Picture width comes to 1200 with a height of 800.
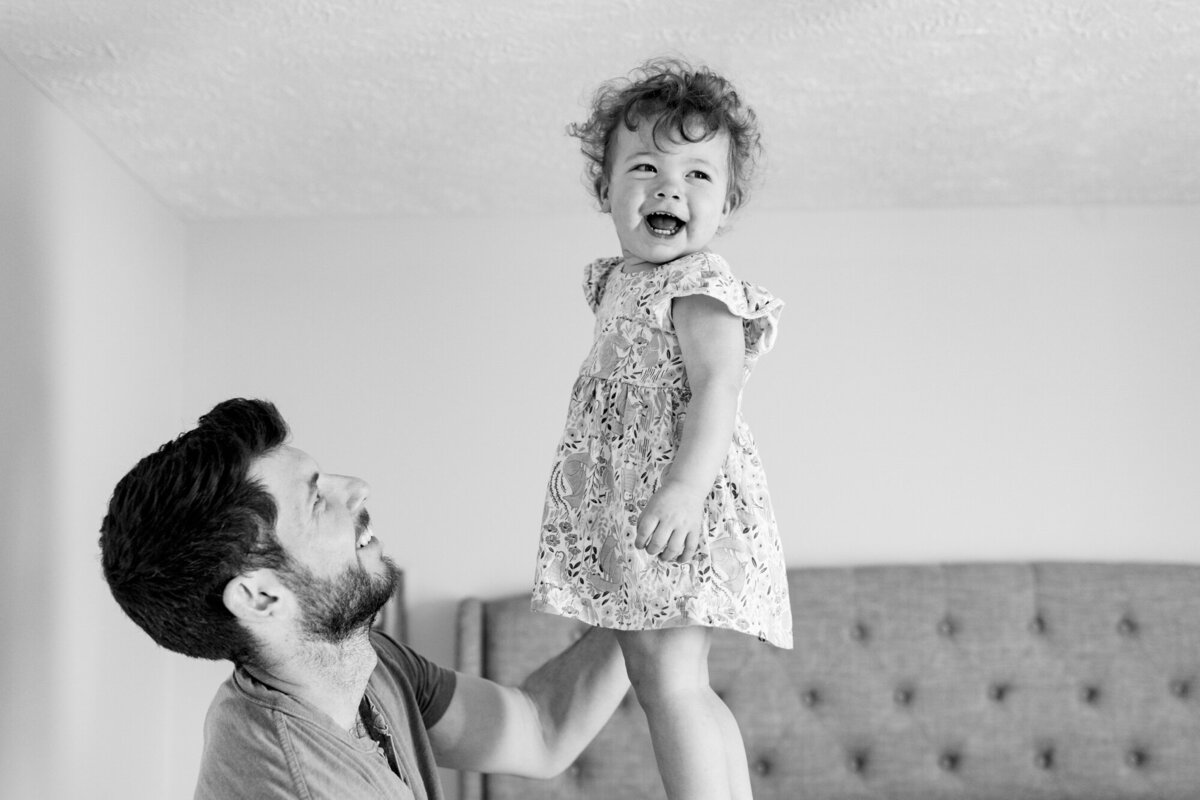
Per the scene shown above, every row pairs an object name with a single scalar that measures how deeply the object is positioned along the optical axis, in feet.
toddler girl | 4.15
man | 4.06
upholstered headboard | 7.89
